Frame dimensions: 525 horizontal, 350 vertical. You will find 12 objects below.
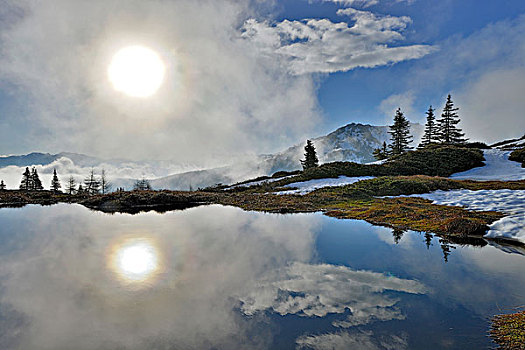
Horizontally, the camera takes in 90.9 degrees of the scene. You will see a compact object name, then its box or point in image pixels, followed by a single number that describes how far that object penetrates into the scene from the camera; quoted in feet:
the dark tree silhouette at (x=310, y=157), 267.59
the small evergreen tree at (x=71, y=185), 334.03
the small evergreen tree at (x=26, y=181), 254.47
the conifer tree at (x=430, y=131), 270.26
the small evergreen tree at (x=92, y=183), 308.65
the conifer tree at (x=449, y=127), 258.98
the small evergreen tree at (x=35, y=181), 262.88
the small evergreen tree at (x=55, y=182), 283.18
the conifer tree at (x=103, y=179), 306.96
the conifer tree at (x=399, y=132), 251.39
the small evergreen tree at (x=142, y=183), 293.27
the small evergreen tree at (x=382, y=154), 280.33
